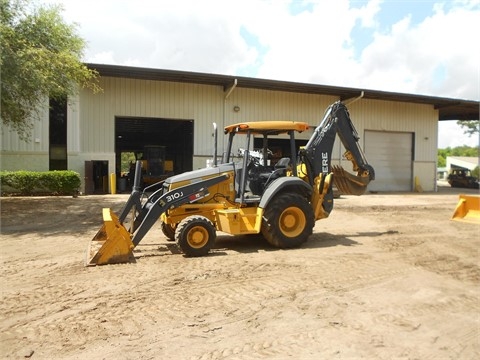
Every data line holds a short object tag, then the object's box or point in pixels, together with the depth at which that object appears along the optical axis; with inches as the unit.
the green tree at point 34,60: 431.5
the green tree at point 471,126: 2212.1
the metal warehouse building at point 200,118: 748.0
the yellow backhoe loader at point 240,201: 263.6
